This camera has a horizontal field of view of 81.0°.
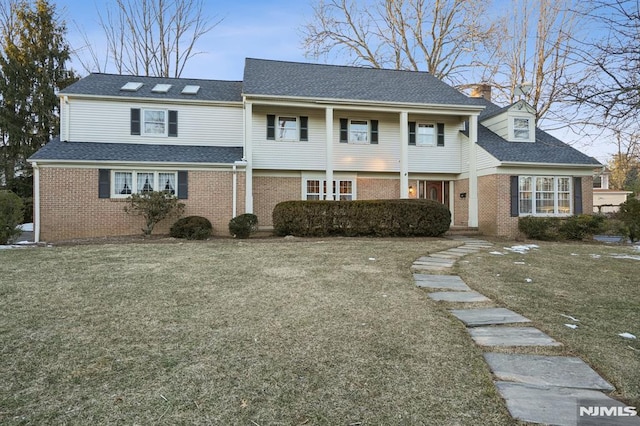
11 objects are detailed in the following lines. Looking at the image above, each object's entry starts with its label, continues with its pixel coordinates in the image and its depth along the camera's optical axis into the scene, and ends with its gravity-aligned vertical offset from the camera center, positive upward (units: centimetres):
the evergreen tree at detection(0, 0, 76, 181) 2116 +816
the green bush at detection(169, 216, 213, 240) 1137 -36
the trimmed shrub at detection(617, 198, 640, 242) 1191 +3
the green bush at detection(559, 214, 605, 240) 1227 -30
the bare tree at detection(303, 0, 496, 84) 2252 +1109
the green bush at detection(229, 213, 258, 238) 1180 -28
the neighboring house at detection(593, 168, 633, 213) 3186 +179
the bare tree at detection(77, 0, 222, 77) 2270 +1136
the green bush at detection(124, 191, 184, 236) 1175 +35
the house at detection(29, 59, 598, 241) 1244 +247
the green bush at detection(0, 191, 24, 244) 974 +6
